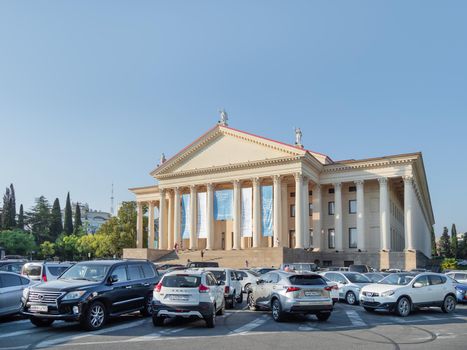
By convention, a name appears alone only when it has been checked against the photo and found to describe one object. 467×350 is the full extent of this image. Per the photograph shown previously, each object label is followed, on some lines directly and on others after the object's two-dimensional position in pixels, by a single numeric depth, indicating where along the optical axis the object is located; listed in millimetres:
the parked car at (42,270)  20109
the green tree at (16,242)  79875
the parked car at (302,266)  33300
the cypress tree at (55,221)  107100
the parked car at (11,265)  22906
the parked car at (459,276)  24812
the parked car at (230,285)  19734
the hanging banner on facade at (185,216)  60781
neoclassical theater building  53094
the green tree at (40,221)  106312
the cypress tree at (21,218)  102750
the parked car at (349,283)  22359
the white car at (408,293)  17562
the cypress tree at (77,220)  113544
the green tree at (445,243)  145025
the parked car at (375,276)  24472
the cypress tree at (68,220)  106875
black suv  12641
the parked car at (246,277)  25656
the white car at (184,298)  13344
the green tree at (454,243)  131288
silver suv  15000
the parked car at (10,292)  15008
